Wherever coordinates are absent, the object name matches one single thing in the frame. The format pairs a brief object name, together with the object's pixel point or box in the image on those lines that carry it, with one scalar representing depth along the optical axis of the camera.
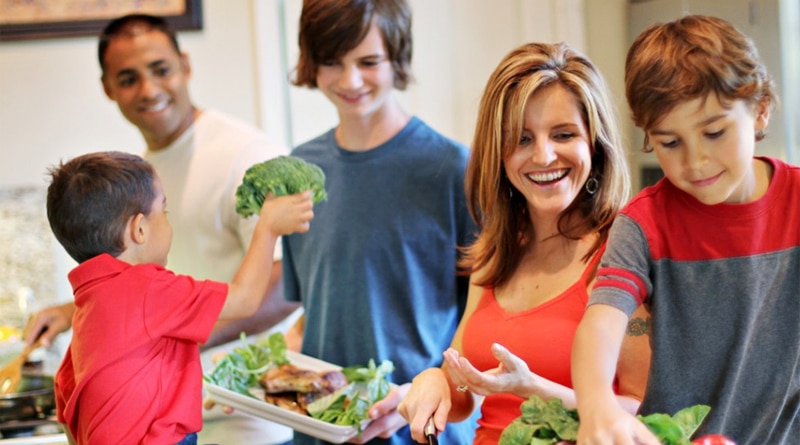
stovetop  2.13
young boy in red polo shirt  1.54
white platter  1.77
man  2.24
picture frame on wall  3.11
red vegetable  1.12
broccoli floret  1.76
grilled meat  1.89
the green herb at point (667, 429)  1.12
